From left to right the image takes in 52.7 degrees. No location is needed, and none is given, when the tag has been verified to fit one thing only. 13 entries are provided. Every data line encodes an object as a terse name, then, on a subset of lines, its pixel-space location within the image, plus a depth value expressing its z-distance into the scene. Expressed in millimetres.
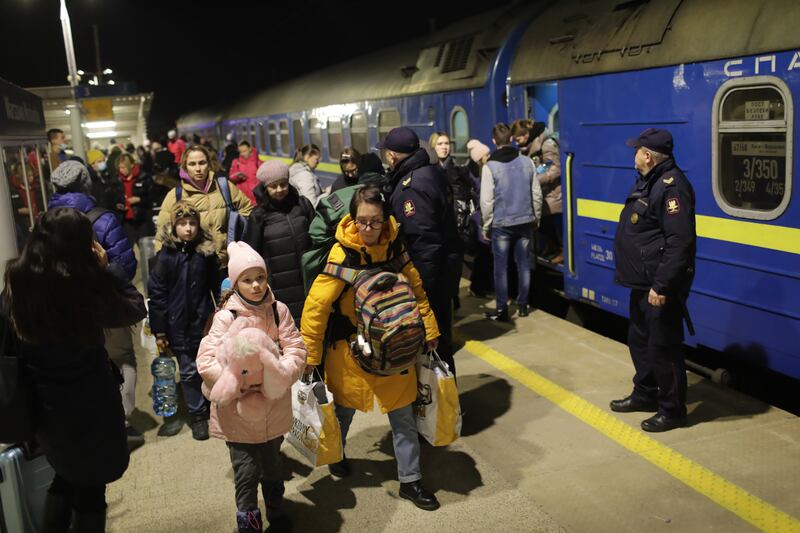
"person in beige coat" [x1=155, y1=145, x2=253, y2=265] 5727
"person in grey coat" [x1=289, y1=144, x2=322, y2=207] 8148
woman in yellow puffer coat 4137
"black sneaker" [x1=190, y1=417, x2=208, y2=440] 5496
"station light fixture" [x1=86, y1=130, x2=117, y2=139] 32312
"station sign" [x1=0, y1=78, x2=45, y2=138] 6000
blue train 4996
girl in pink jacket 3715
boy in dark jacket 5266
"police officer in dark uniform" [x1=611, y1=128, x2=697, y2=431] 4703
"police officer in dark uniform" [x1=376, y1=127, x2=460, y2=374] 4984
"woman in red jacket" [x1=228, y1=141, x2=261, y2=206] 10140
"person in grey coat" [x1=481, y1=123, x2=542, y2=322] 7578
